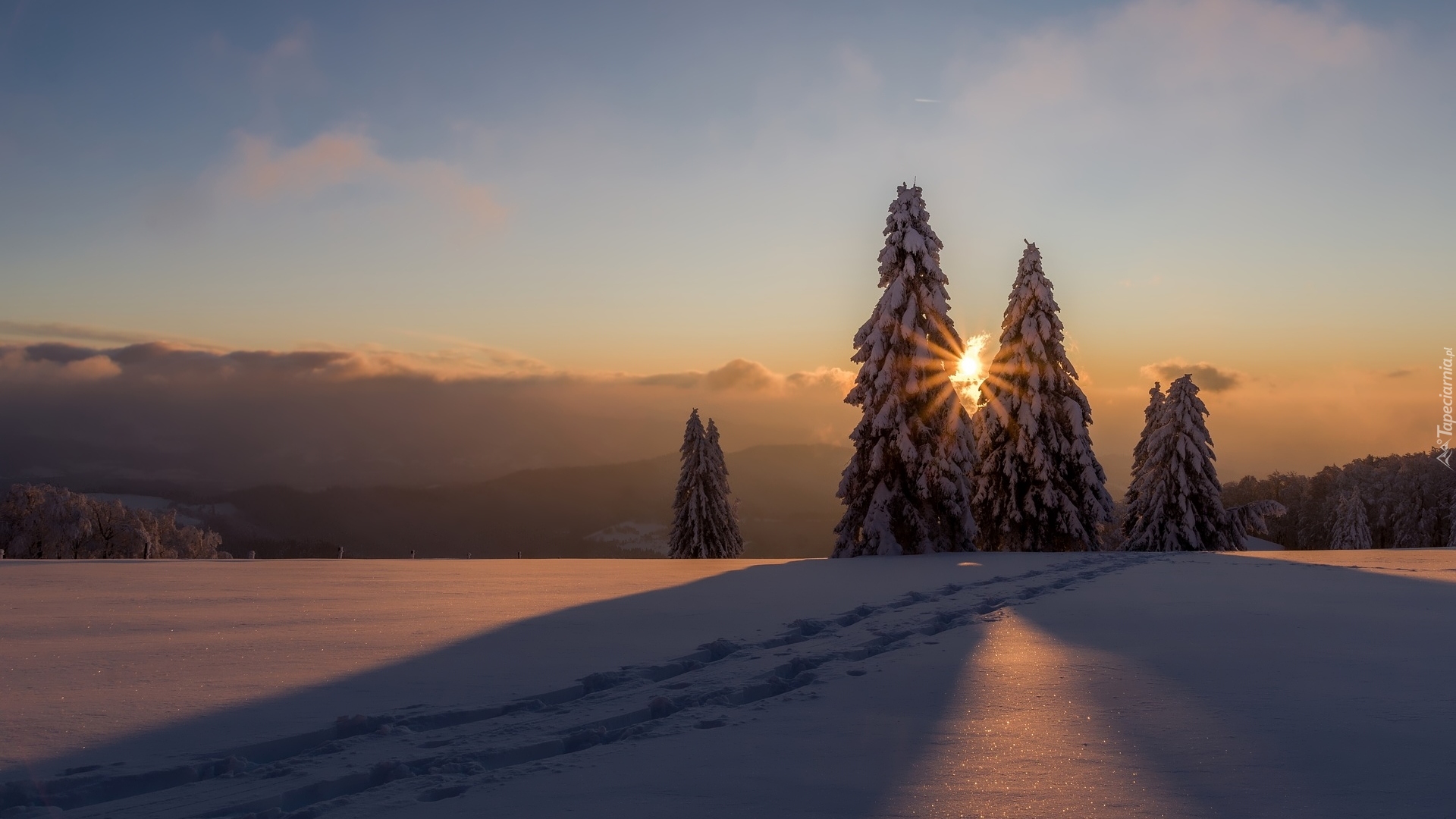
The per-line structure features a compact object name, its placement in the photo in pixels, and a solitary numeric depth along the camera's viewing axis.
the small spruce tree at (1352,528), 63.16
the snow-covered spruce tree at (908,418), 26.55
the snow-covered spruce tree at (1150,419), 44.69
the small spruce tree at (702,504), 44.22
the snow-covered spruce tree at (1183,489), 37.41
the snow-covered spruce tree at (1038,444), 32.72
